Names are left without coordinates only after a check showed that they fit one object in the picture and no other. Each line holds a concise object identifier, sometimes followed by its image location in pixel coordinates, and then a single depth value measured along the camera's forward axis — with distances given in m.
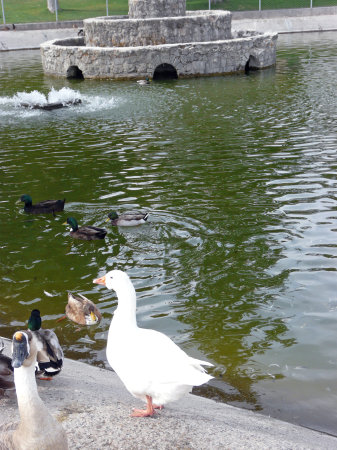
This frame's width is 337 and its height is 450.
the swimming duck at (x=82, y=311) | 7.27
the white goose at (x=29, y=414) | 3.79
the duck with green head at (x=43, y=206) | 11.05
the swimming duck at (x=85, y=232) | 9.91
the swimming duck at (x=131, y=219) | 10.15
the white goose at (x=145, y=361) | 4.57
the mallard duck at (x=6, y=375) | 5.10
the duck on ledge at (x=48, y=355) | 5.43
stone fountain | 26.62
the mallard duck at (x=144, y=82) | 25.06
